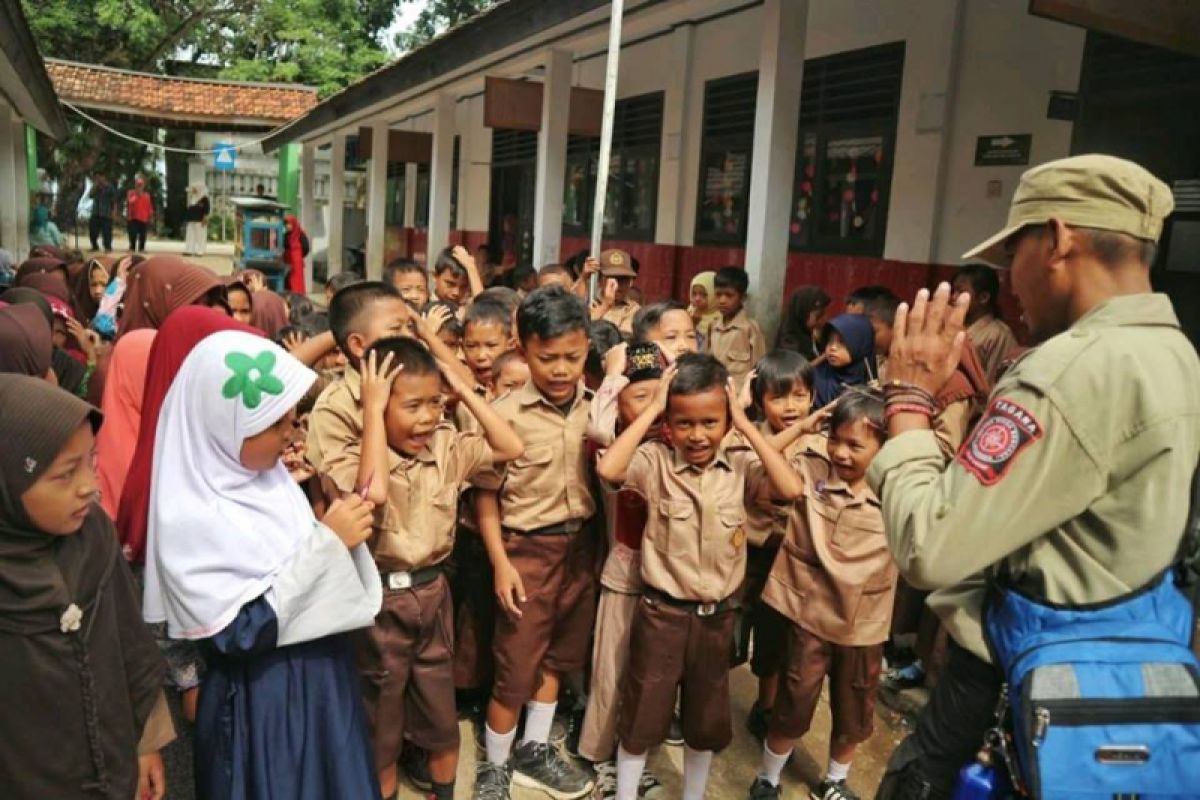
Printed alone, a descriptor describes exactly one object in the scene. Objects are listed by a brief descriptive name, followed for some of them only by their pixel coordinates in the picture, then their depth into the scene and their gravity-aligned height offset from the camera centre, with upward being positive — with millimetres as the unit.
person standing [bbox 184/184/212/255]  22812 +6
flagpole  4457 +749
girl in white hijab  1838 -716
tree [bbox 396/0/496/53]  30844 +7661
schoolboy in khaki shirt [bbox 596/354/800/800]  2502 -828
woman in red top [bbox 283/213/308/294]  14656 -314
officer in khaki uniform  1333 -217
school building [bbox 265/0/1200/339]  4352 +991
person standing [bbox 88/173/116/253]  22172 +157
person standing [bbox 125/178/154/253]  21484 +257
